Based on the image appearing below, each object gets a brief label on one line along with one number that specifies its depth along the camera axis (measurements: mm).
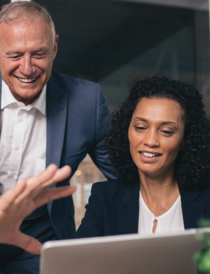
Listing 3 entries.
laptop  924
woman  1829
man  1750
